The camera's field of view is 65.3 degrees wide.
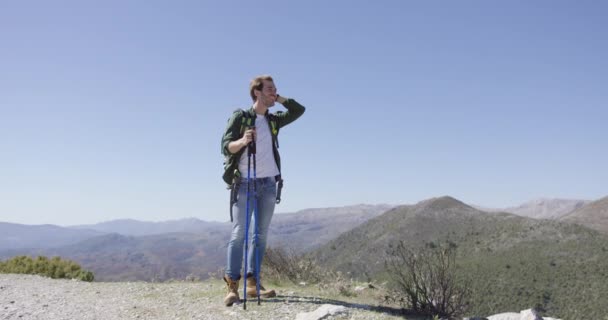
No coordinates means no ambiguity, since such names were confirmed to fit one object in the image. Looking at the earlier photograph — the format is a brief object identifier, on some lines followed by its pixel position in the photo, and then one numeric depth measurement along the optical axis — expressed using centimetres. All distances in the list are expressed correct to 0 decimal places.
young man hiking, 519
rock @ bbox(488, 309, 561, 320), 563
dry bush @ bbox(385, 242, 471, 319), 560
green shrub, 1135
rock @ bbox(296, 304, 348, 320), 480
